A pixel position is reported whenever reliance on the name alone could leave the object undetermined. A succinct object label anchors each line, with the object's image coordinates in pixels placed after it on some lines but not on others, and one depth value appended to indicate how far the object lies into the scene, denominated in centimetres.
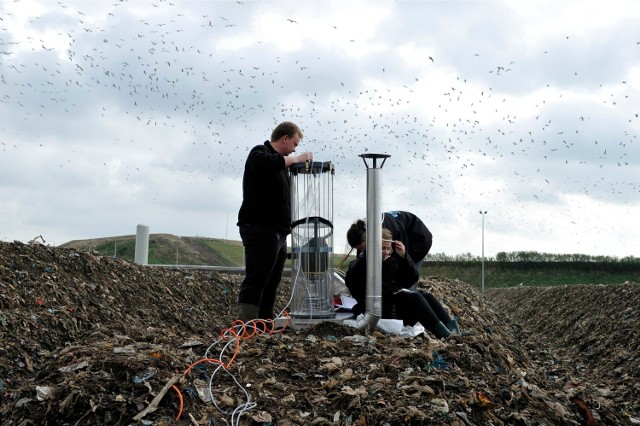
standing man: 731
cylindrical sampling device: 743
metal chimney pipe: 699
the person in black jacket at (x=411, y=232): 776
